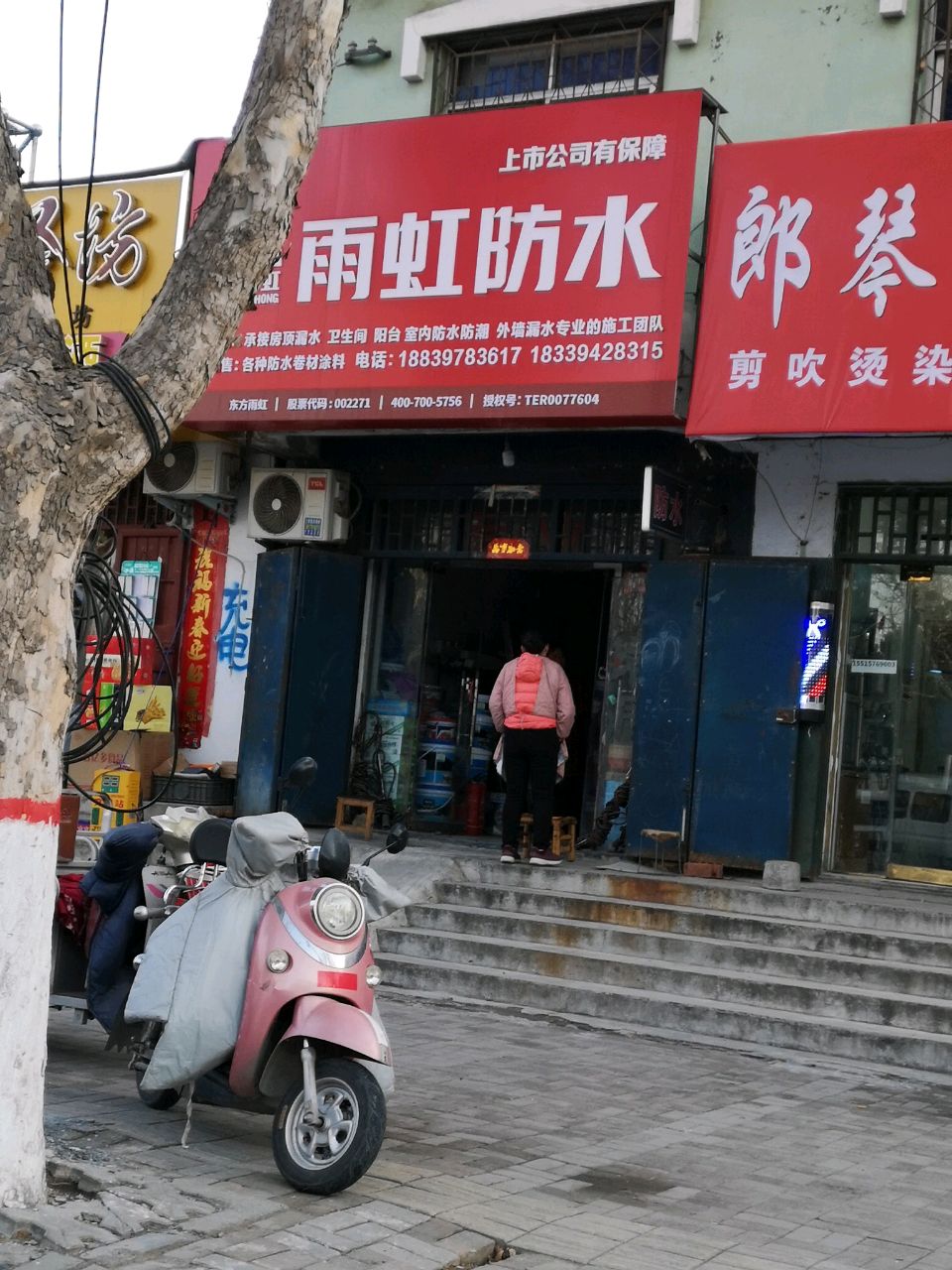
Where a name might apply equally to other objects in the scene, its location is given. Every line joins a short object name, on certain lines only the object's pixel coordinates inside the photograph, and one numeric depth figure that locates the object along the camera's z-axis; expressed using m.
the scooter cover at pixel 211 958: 5.21
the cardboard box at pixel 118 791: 12.46
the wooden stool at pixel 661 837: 10.68
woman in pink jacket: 10.96
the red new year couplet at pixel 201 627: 13.13
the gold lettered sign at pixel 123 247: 12.30
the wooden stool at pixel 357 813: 11.64
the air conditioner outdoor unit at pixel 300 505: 12.45
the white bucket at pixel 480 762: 13.32
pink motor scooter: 4.88
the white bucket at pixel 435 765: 13.23
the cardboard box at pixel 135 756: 12.77
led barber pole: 10.51
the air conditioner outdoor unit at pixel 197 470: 12.80
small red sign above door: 12.02
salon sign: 9.17
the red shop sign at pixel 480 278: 10.09
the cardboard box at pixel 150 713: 12.92
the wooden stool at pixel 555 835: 11.09
